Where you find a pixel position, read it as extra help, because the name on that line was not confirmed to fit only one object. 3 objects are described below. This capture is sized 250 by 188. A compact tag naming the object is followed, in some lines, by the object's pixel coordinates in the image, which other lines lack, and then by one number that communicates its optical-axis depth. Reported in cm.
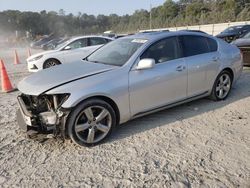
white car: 674
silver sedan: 270
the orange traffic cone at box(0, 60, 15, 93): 523
